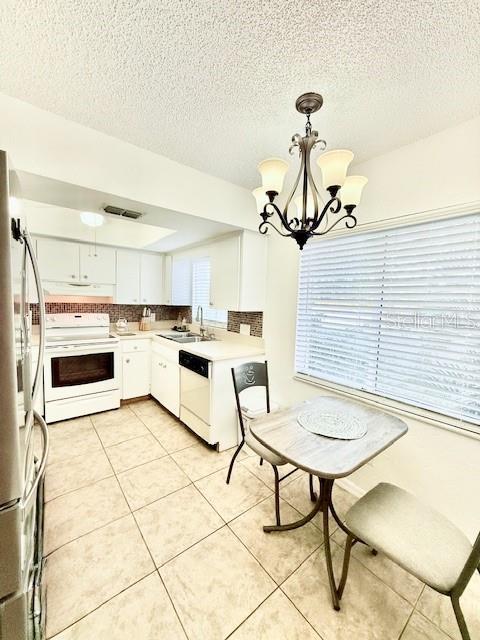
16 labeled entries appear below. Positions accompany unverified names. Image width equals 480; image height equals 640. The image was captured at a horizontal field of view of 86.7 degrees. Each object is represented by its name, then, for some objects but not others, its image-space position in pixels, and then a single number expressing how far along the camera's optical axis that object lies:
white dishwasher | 2.42
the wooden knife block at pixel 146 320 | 4.00
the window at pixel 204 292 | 3.48
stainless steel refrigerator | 0.72
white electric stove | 2.82
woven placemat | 1.41
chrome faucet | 3.57
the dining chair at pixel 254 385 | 1.69
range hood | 3.06
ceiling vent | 2.06
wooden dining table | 1.17
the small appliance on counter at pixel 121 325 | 3.77
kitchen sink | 3.35
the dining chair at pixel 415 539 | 0.95
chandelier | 1.14
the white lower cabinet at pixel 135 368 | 3.34
